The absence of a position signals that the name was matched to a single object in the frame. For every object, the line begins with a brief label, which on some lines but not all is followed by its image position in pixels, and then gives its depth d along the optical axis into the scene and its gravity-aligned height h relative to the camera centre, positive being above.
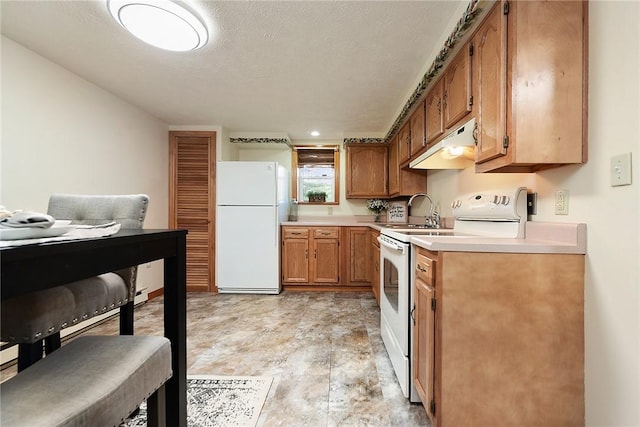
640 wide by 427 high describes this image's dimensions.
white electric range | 1.49 -0.20
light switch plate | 0.97 +0.15
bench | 0.61 -0.44
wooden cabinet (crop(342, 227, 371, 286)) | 3.67 -0.61
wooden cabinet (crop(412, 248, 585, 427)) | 1.15 -0.54
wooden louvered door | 3.71 +0.19
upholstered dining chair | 0.90 -0.33
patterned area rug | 1.36 -1.03
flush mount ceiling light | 1.50 +1.11
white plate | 0.68 -0.06
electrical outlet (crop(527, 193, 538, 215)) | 1.45 +0.05
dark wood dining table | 0.58 -0.15
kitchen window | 4.34 +0.60
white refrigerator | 3.57 -0.20
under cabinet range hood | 1.58 +0.41
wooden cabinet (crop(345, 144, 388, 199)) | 3.97 +0.61
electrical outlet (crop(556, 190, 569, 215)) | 1.25 +0.05
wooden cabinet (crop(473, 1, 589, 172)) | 1.13 +0.55
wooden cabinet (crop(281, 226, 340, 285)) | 3.71 -0.56
